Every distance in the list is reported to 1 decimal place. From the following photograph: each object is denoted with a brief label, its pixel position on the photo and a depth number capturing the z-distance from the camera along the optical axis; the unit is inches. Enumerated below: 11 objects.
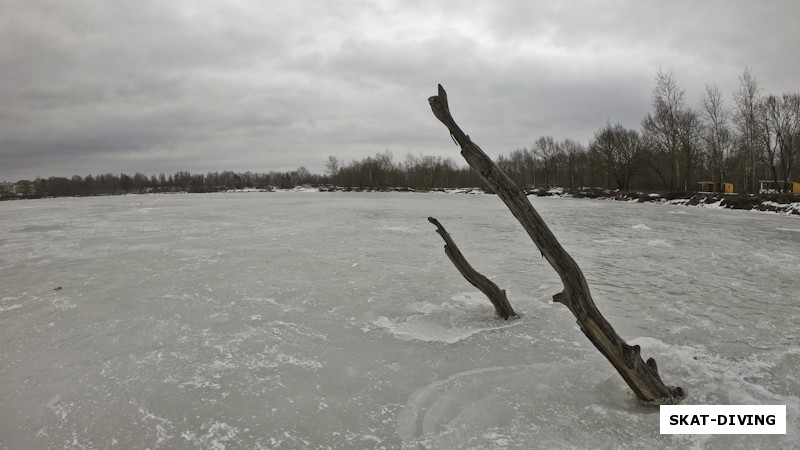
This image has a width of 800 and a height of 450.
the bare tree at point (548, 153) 3260.3
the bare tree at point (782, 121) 1493.6
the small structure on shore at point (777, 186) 1409.2
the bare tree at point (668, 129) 1818.4
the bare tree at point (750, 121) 1514.5
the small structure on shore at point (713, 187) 1758.1
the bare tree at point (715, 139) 1758.1
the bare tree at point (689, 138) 1863.2
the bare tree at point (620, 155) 2266.2
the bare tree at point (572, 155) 3110.2
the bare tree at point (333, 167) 4977.9
